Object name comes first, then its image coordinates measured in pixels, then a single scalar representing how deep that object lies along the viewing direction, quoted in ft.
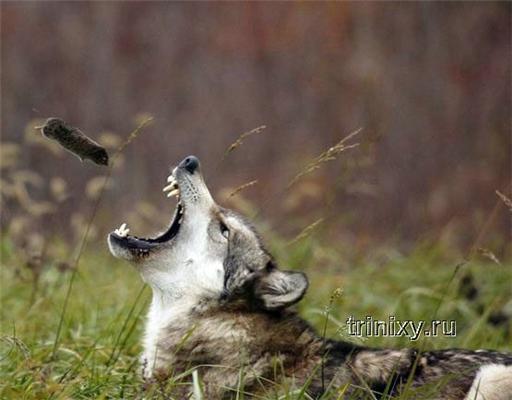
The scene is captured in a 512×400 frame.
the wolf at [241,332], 34.22
